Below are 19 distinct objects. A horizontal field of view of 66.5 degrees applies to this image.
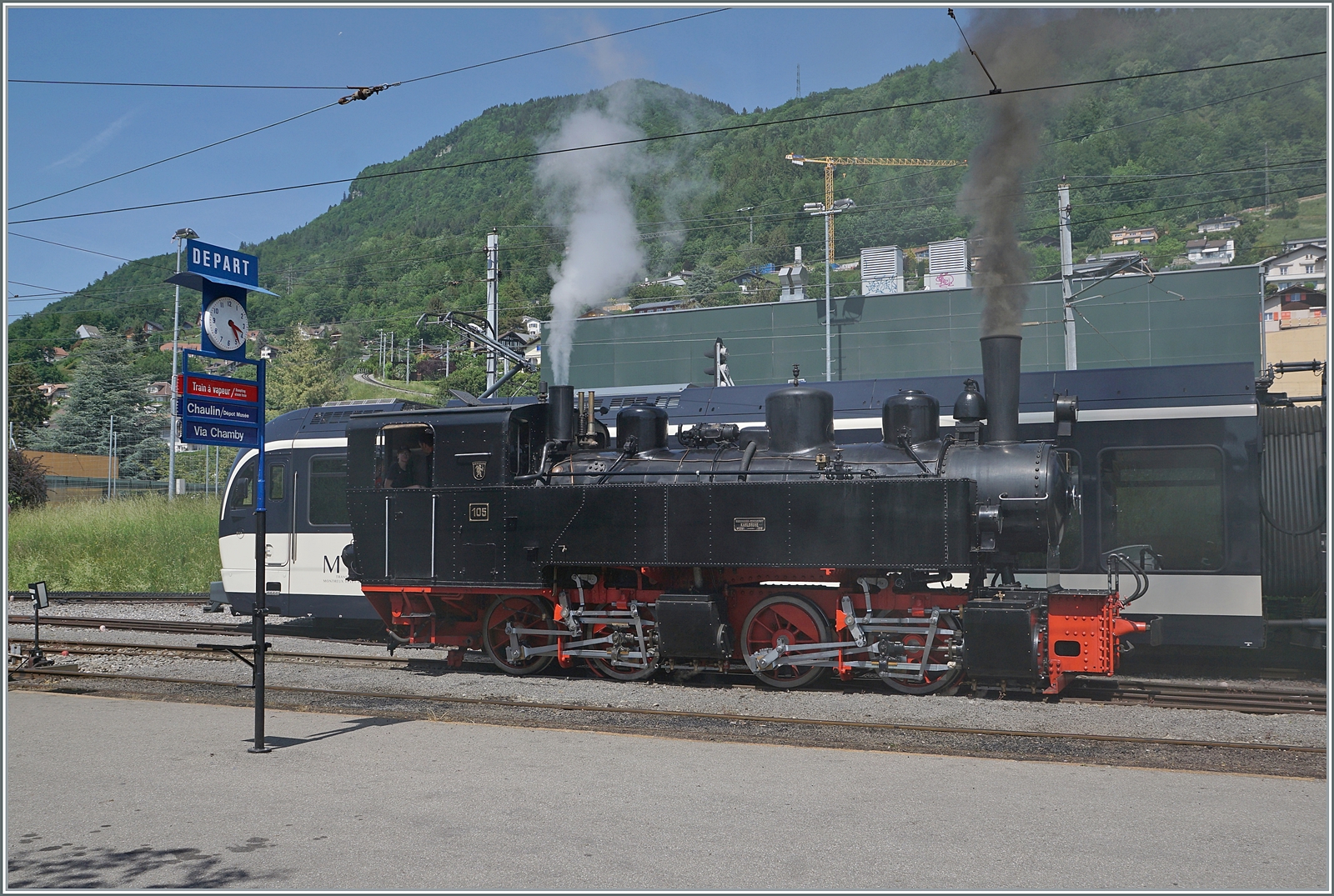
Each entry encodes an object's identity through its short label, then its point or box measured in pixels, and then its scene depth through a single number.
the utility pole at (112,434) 54.04
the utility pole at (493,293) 18.72
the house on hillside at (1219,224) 104.99
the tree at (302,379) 58.41
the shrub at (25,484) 36.86
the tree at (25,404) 62.16
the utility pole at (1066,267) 19.91
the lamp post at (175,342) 34.79
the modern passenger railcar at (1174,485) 10.76
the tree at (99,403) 62.72
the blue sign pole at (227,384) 7.39
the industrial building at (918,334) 30.81
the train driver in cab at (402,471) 11.89
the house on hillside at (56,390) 88.60
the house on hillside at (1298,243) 93.63
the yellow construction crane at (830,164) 42.23
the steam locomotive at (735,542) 9.55
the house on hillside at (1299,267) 93.93
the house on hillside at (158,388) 142.32
